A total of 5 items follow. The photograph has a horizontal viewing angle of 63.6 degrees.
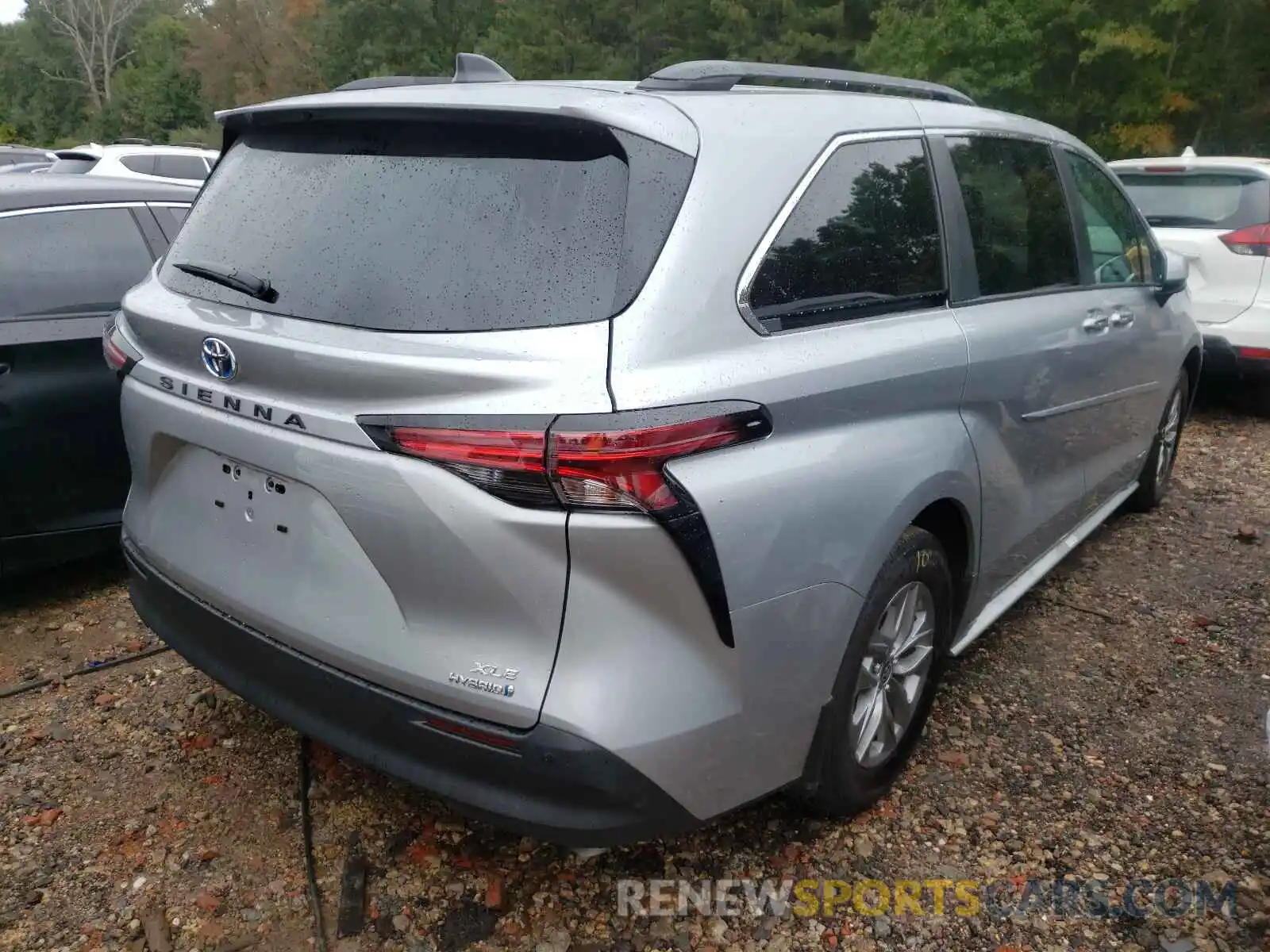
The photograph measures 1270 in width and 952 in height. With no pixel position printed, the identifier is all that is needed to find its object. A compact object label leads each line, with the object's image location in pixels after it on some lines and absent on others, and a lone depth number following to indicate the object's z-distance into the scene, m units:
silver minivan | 1.86
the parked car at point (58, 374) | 3.52
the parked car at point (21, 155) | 15.03
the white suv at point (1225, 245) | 6.41
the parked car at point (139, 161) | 10.59
